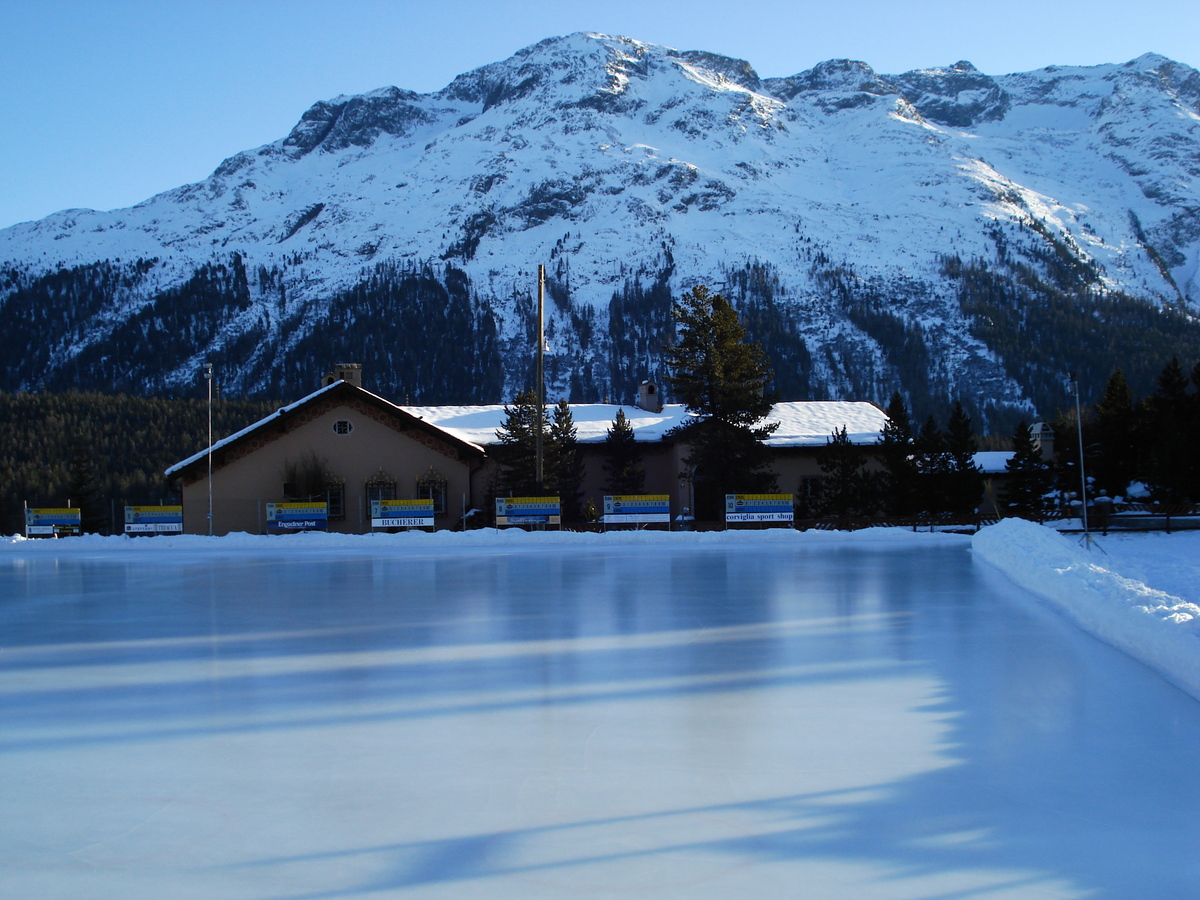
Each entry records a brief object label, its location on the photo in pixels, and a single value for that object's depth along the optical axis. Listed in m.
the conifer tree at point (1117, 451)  40.66
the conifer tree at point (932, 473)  37.19
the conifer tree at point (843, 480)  35.00
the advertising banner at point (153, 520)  30.48
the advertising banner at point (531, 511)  29.22
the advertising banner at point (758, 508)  29.30
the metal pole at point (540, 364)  29.38
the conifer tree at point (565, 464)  35.09
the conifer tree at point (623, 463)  36.59
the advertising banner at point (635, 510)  29.12
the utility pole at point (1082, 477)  22.67
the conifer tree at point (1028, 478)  41.16
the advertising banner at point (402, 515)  29.39
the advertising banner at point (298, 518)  31.53
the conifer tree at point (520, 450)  34.84
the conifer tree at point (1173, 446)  35.09
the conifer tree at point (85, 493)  45.41
